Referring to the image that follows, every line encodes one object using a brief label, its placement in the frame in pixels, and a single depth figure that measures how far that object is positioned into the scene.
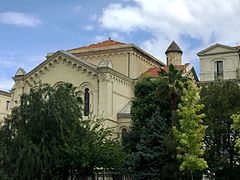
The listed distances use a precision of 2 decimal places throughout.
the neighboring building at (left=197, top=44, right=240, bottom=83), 46.38
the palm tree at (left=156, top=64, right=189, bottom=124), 37.09
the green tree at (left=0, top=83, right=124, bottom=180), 31.64
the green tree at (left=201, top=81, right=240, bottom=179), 35.06
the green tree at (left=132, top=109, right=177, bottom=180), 36.91
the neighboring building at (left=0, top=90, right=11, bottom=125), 74.19
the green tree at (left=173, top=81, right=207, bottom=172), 29.42
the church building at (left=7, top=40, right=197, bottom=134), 50.09
